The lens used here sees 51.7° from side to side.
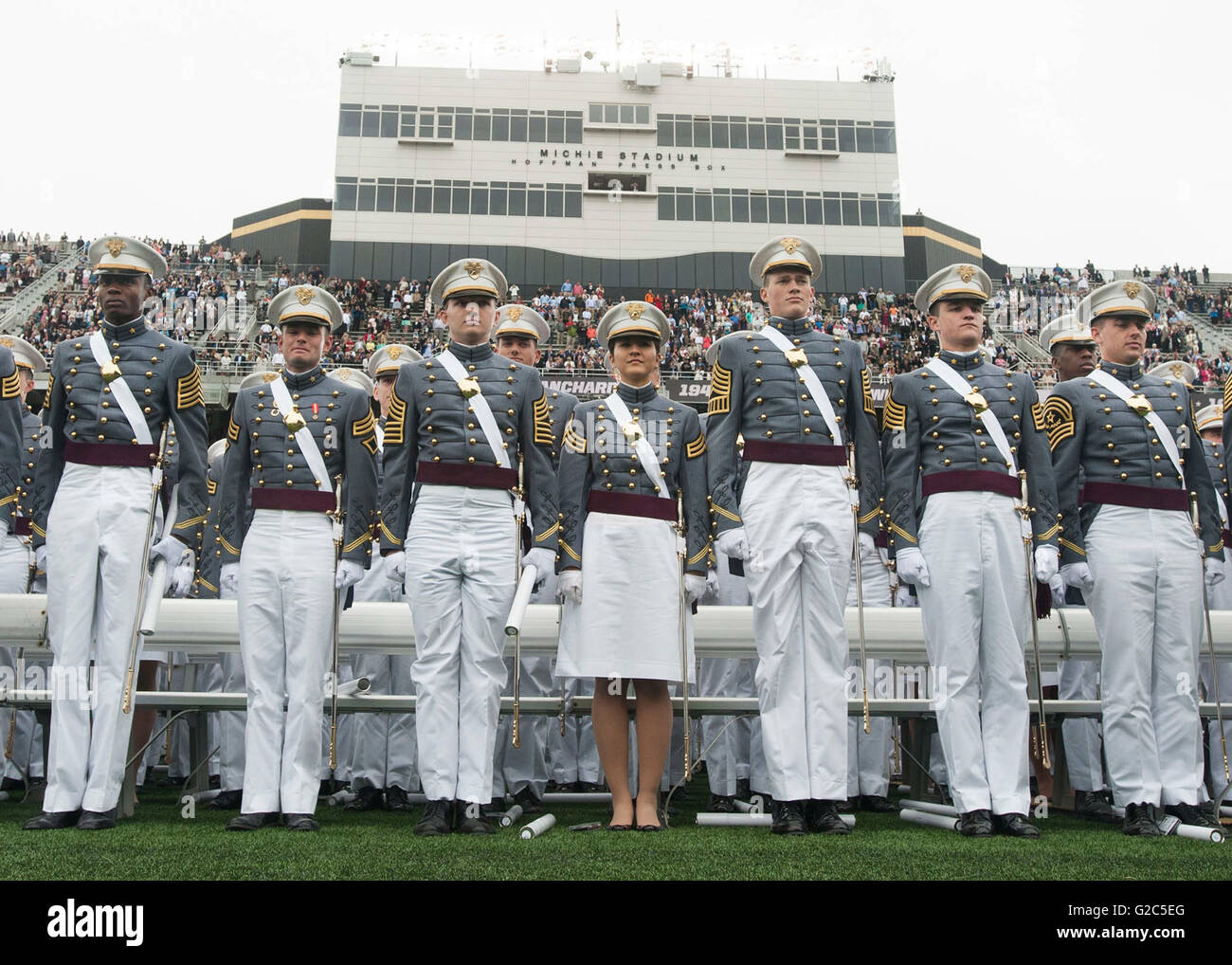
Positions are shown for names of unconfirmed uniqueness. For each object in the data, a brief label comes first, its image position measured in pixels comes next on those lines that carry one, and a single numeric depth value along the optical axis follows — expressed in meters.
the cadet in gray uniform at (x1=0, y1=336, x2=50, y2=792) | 8.70
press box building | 55.12
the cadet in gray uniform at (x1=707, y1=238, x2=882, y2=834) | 6.46
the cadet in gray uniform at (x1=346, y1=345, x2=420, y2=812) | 8.38
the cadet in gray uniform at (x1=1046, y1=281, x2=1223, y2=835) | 7.13
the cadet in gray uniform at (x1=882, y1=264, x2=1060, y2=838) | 6.60
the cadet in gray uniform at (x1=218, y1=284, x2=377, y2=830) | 6.69
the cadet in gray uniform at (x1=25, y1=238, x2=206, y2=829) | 6.62
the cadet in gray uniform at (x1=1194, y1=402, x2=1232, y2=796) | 9.00
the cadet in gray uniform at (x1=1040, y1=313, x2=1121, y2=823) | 8.46
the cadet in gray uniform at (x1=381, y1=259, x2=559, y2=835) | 6.51
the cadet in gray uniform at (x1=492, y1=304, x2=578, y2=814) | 8.53
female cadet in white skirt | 6.75
